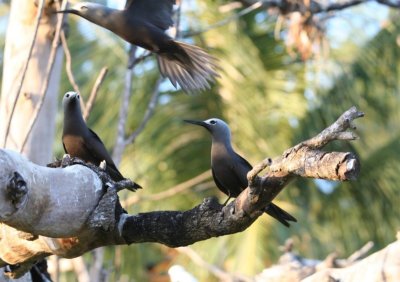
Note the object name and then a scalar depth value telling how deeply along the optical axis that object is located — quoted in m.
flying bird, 12.05
